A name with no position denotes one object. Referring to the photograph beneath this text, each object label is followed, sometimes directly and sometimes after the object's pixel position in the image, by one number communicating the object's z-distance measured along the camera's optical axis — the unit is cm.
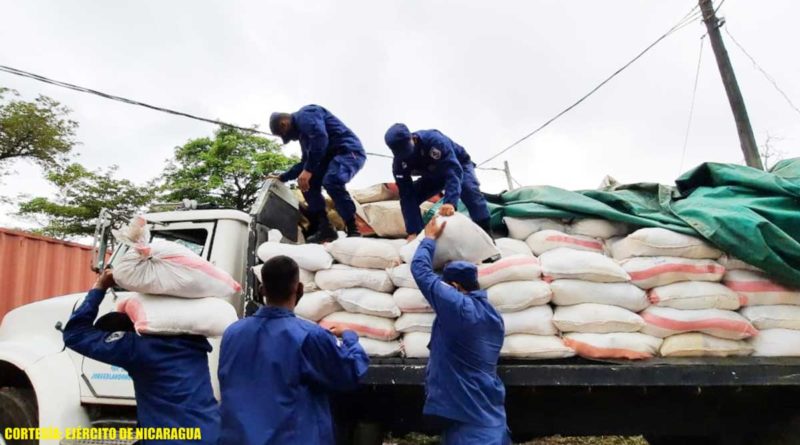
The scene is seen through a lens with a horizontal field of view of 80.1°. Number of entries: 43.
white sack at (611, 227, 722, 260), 259
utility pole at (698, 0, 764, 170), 648
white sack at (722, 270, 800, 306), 254
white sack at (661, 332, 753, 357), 248
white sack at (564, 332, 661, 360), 242
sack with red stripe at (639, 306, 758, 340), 248
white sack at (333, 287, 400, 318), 271
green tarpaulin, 243
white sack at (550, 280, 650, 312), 256
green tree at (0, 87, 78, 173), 1543
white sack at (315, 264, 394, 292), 280
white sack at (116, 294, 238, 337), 210
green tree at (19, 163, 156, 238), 1642
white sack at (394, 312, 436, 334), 265
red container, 499
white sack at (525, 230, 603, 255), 271
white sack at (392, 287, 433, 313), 267
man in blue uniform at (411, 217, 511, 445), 225
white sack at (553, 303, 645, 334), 248
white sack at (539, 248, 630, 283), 256
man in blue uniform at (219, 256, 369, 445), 175
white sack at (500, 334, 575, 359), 246
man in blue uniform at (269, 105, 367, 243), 350
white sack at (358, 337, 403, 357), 265
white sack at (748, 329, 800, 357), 246
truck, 238
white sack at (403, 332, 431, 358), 261
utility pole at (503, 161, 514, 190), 1770
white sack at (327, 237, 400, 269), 285
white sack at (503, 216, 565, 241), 285
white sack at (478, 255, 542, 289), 258
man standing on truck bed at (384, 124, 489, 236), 311
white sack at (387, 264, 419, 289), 274
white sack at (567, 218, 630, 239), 279
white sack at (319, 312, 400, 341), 268
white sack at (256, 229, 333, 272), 290
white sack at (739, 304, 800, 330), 250
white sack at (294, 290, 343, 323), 279
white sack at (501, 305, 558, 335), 253
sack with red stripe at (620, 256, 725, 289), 257
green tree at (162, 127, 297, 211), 1527
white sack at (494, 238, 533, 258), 278
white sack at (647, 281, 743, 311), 253
